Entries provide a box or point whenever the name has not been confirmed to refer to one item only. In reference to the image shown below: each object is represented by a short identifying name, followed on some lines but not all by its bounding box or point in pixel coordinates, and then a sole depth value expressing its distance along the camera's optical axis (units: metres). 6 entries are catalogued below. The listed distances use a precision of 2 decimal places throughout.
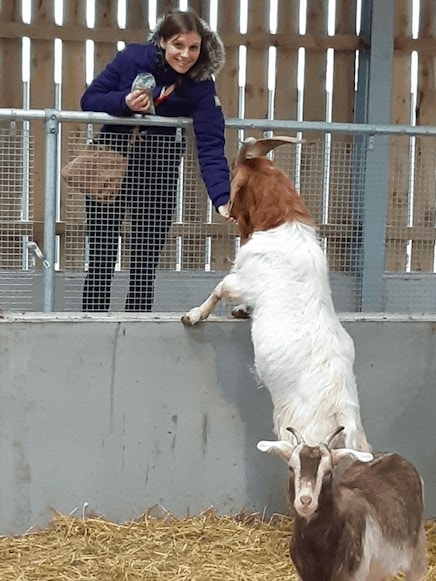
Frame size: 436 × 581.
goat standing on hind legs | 4.87
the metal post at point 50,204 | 5.43
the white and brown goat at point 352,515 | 3.96
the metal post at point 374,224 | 6.09
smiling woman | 5.43
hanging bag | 5.50
